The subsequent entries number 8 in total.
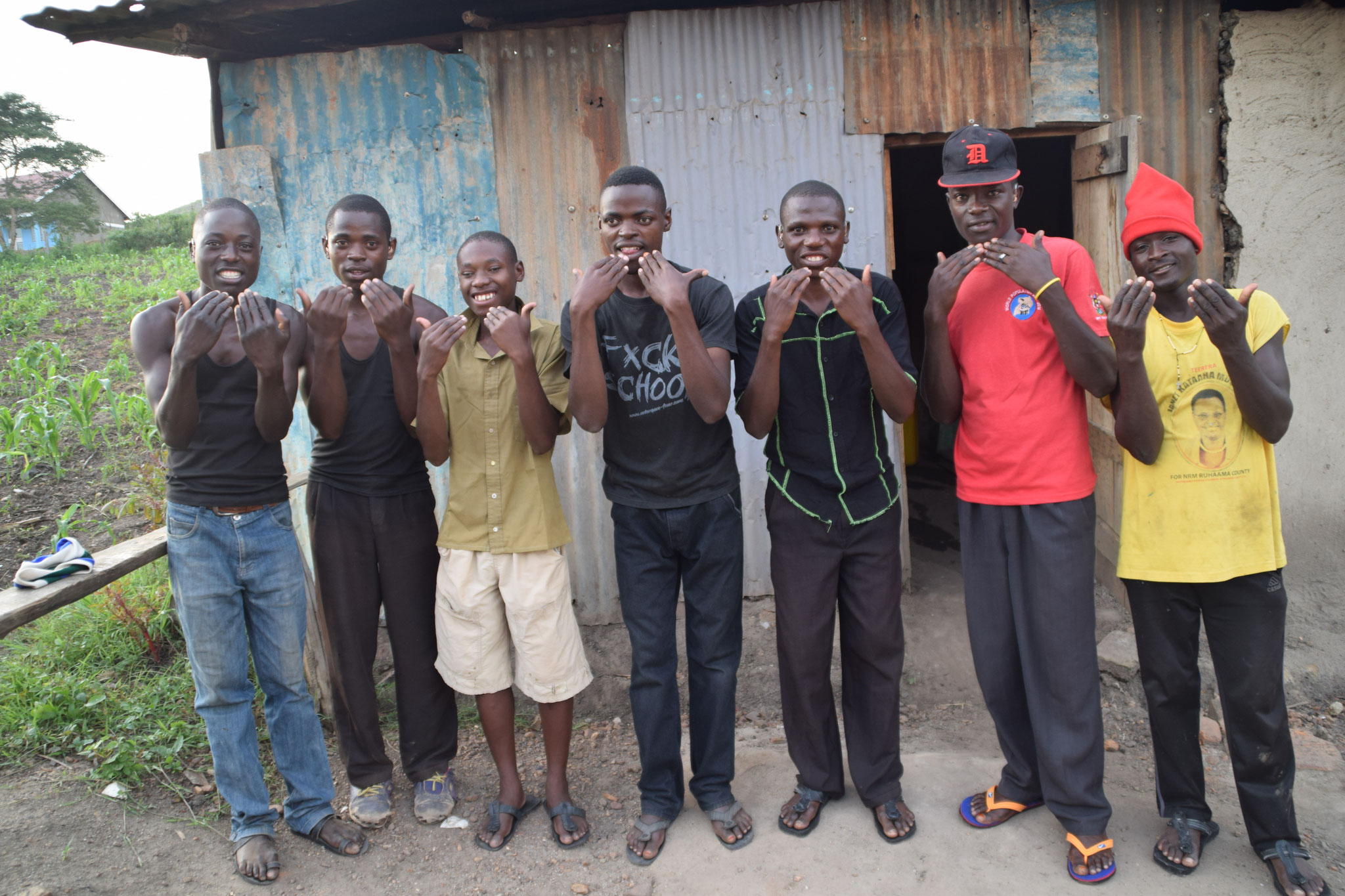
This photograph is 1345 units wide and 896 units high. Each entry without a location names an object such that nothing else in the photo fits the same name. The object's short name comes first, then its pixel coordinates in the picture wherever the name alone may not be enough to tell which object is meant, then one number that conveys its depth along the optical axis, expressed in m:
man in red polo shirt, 2.57
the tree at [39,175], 28.39
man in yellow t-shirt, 2.46
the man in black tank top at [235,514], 2.67
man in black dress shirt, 2.63
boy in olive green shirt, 2.87
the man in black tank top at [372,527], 2.94
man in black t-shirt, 2.58
